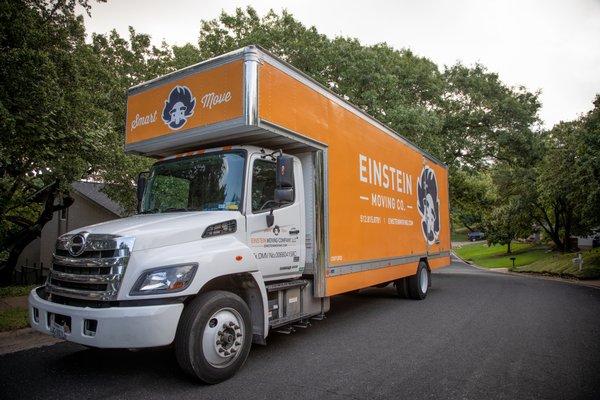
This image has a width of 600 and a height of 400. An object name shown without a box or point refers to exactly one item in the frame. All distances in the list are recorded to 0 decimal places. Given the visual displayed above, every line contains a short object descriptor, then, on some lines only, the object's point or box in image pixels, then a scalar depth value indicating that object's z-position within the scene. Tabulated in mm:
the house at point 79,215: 23328
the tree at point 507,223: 26297
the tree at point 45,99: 6730
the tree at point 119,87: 10453
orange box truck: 3949
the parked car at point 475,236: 68694
